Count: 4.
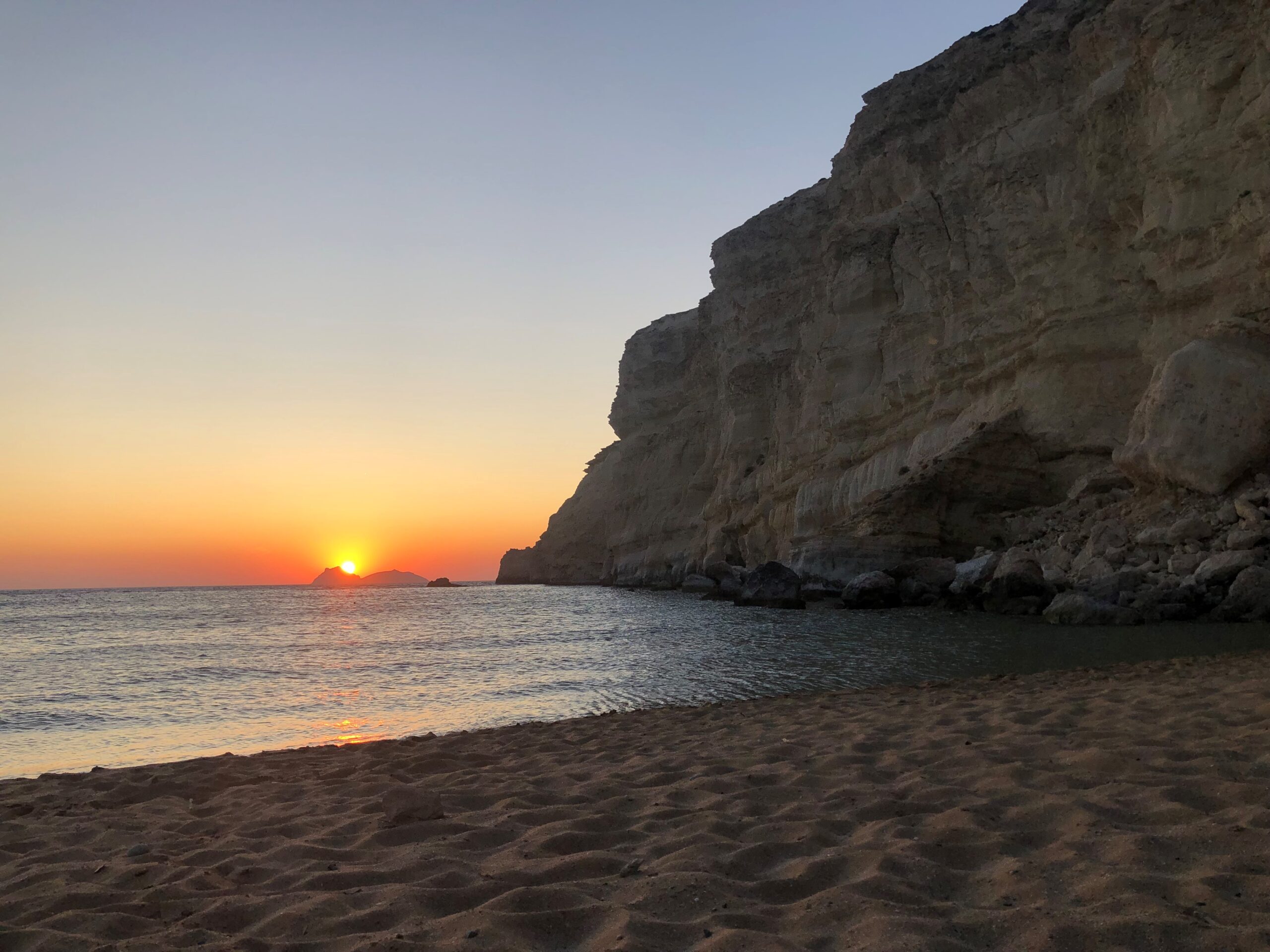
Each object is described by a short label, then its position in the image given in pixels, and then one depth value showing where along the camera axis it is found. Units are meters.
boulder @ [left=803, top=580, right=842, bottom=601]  29.41
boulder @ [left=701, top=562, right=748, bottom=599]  34.44
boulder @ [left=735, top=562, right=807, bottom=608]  27.23
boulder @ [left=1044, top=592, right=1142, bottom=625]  15.44
